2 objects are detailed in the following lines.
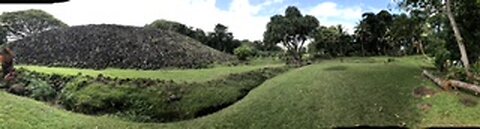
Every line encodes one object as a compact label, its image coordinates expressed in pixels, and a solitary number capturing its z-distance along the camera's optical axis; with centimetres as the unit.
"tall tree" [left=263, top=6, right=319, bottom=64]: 4853
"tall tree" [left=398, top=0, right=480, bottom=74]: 2445
